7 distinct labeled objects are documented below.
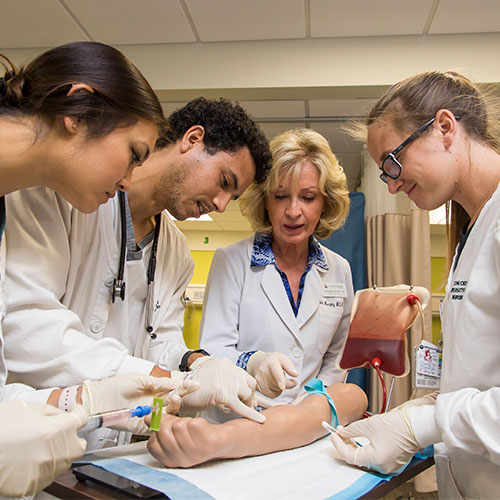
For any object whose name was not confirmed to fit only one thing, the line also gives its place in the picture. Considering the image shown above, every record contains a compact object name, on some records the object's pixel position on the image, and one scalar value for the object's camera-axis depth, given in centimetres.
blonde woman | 186
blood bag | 152
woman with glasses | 99
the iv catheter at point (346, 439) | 110
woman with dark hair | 105
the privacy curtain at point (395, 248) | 324
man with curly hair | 116
